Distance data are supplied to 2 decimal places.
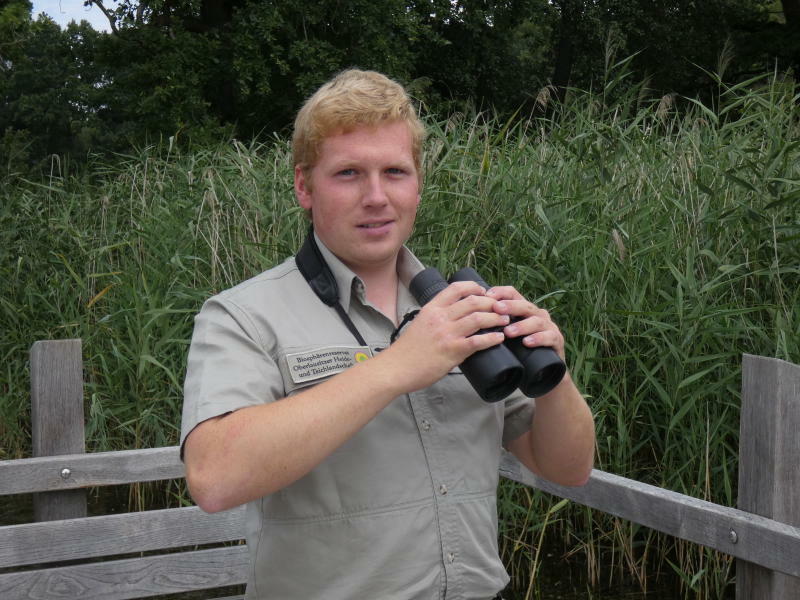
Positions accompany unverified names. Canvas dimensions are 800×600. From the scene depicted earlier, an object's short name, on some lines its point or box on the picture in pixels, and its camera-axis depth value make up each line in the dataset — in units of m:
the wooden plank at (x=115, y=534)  2.54
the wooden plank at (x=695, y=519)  2.03
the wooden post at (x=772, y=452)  2.08
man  1.20
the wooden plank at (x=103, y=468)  2.78
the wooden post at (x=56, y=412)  2.90
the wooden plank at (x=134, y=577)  2.52
